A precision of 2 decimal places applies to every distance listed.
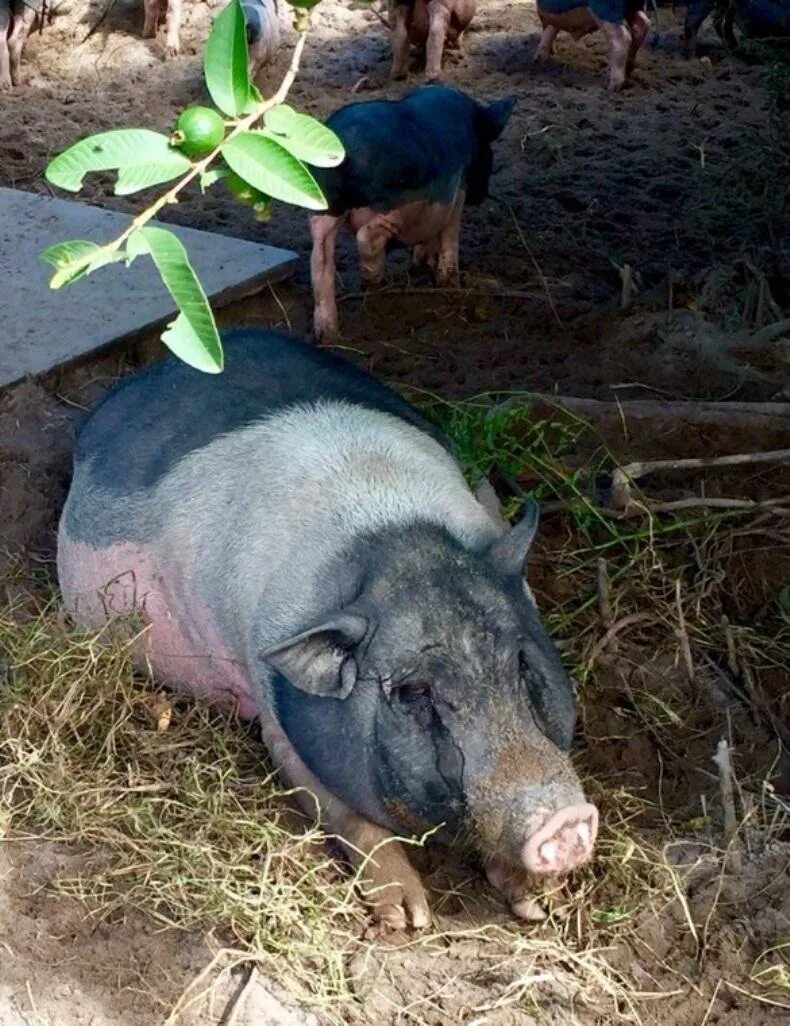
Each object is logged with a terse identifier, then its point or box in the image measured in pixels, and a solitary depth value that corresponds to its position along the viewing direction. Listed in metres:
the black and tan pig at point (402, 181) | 5.25
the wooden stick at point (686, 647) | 3.59
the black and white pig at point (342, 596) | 2.75
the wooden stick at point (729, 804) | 2.96
